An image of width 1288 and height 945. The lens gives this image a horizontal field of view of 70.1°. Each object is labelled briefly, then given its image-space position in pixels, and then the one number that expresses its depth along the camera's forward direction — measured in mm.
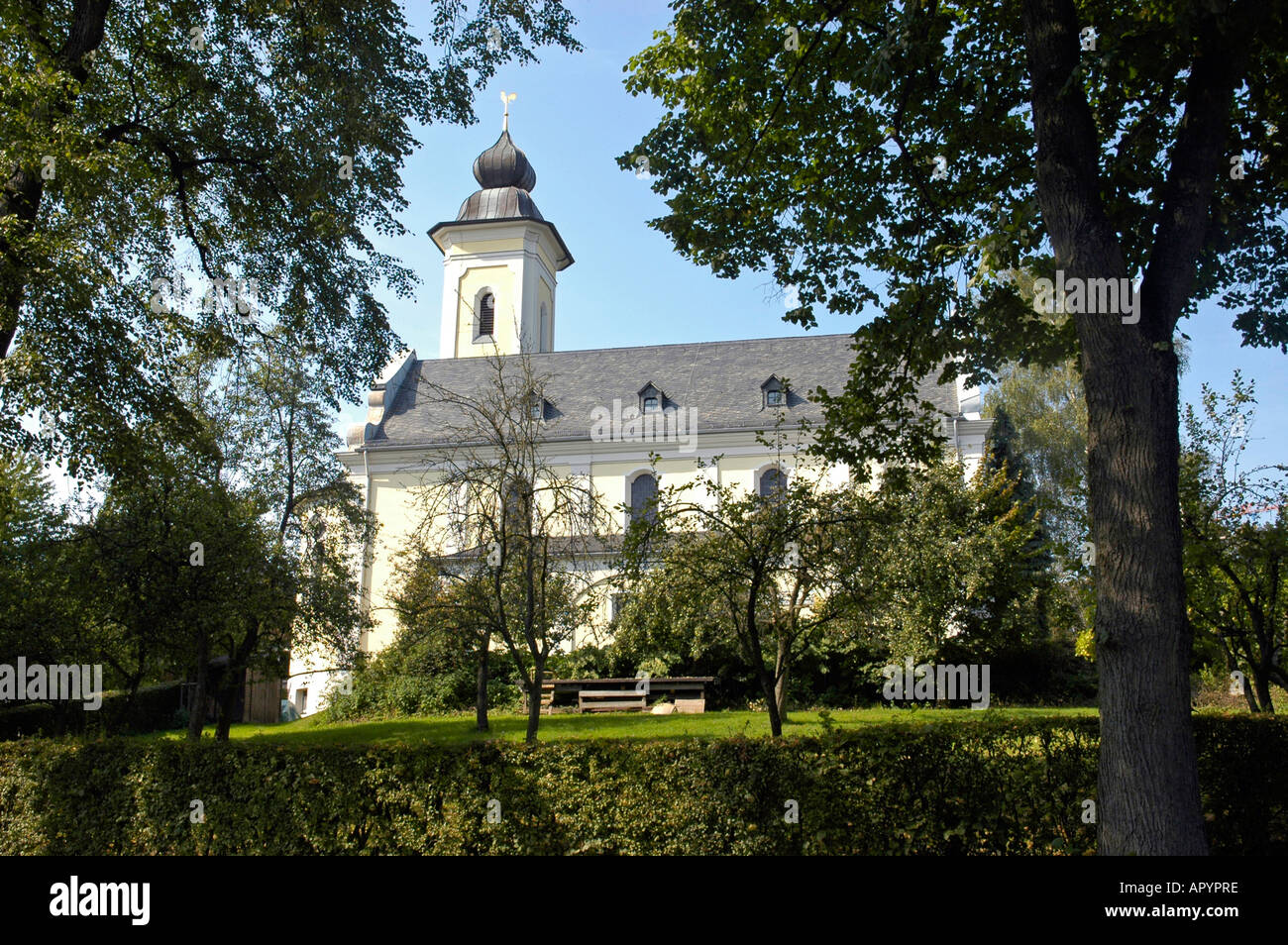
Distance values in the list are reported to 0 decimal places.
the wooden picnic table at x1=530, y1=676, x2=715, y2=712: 23141
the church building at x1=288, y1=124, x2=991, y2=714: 32656
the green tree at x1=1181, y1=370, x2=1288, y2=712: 12305
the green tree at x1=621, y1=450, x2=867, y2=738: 11602
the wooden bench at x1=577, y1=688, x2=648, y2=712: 23047
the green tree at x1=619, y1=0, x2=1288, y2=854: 7031
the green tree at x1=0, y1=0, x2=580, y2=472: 10516
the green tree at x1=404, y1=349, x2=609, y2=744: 14891
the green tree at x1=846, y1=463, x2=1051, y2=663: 21188
